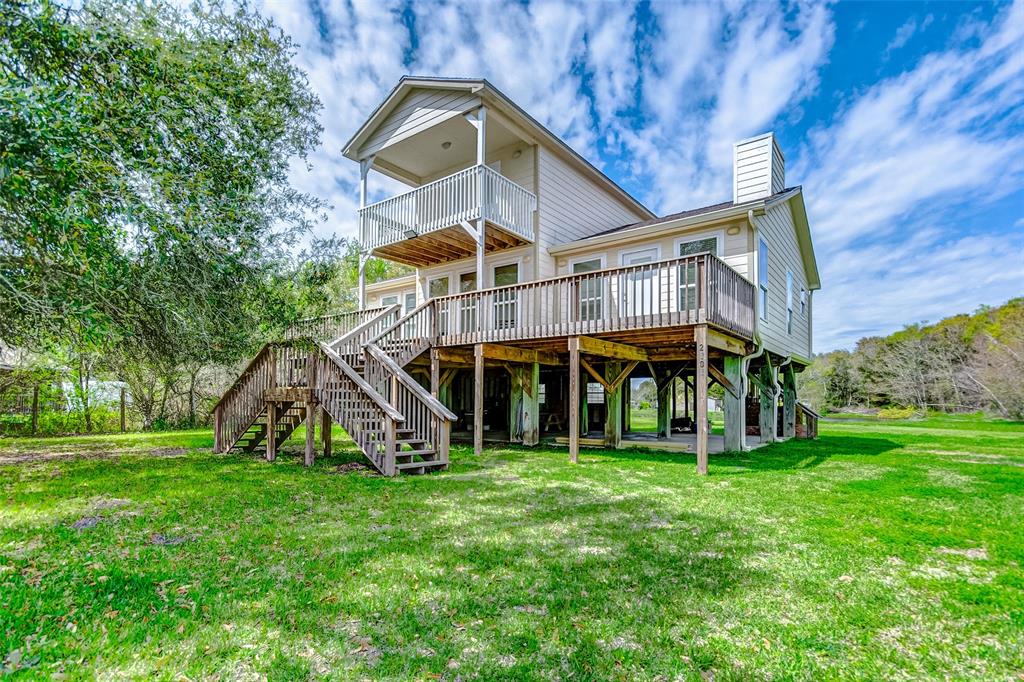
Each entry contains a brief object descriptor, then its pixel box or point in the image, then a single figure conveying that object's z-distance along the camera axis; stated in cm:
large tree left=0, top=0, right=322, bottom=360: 573
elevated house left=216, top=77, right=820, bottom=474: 916
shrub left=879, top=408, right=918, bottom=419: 3316
